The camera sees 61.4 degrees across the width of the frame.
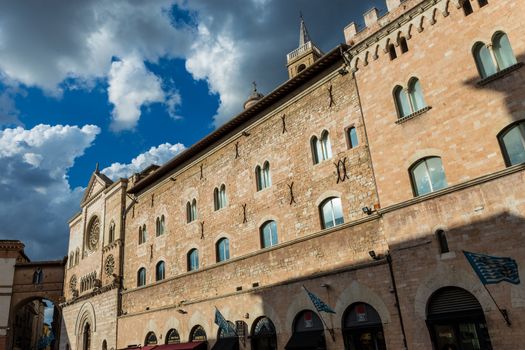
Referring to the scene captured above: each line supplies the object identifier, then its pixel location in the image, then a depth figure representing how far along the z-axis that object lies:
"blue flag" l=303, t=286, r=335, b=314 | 13.96
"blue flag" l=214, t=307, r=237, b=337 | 17.41
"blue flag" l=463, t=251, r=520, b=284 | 10.14
